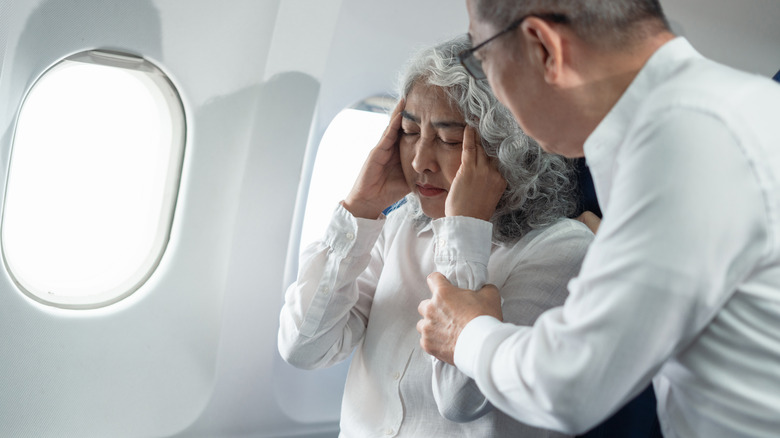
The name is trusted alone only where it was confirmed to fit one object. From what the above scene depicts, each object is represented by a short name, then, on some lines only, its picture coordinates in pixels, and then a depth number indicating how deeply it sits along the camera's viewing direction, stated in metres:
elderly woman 1.90
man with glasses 0.94
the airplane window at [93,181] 2.42
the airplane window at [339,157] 2.96
